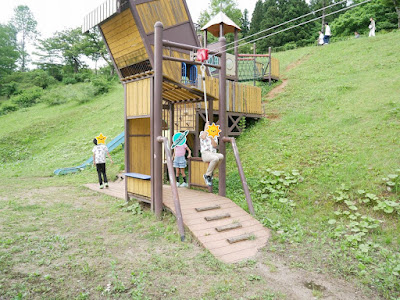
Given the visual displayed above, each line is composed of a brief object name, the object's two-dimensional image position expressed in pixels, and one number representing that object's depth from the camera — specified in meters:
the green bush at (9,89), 35.81
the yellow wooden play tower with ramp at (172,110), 5.58
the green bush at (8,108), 28.31
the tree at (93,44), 39.41
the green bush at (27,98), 30.06
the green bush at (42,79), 37.25
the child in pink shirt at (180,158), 8.52
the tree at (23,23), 53.44
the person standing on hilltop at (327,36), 23.30
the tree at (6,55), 39.92
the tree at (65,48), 41.88
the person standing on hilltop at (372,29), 22.47
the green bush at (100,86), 28.84
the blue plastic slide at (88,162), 12.40
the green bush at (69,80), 37.66
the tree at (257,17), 44.93
